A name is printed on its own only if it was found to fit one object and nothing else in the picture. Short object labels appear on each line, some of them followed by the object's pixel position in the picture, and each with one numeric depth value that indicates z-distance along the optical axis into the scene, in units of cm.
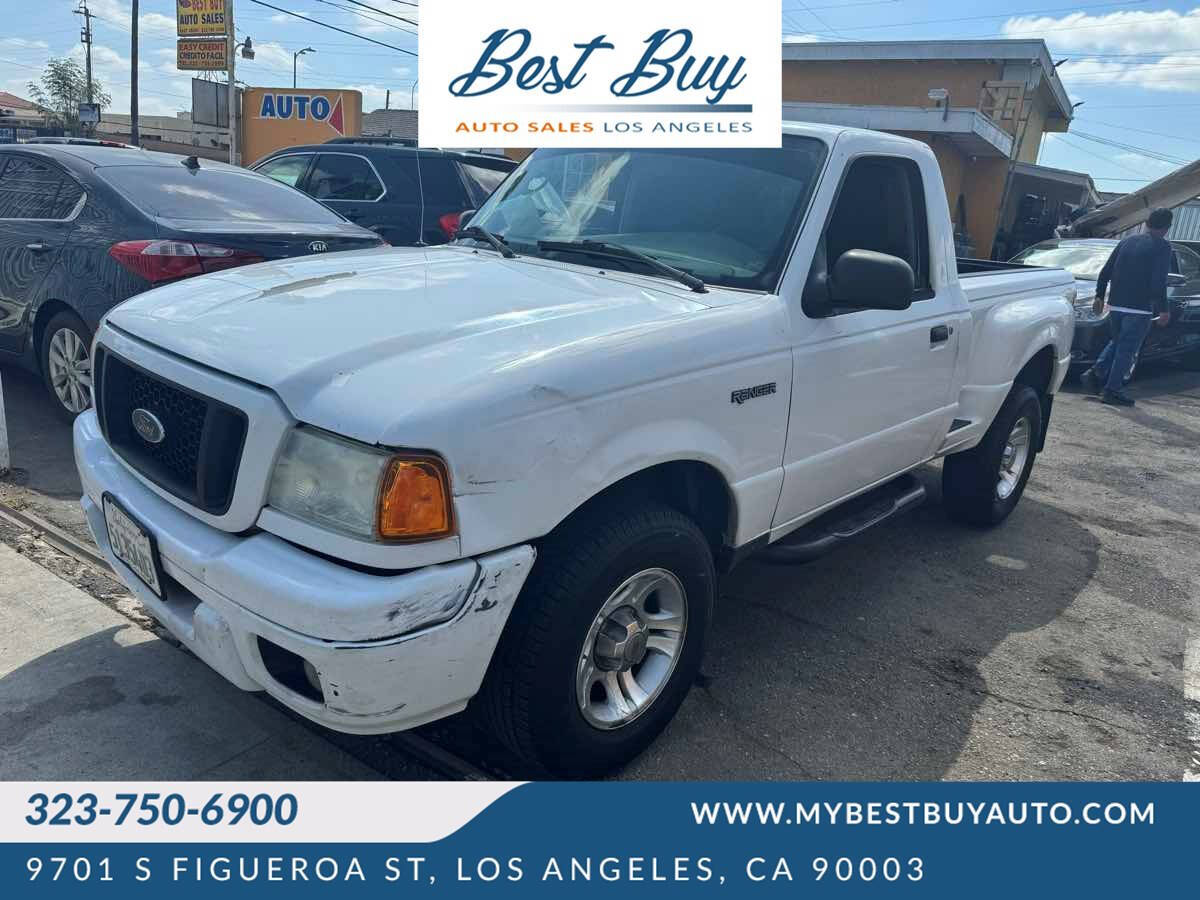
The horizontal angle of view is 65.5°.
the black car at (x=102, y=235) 492
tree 5403
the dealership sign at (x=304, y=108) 2438
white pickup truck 215
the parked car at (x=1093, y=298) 995
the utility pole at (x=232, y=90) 2364
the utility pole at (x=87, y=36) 5703
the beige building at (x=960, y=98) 1716
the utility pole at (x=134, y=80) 3709
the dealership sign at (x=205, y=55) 2717
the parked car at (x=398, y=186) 827
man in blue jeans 923
